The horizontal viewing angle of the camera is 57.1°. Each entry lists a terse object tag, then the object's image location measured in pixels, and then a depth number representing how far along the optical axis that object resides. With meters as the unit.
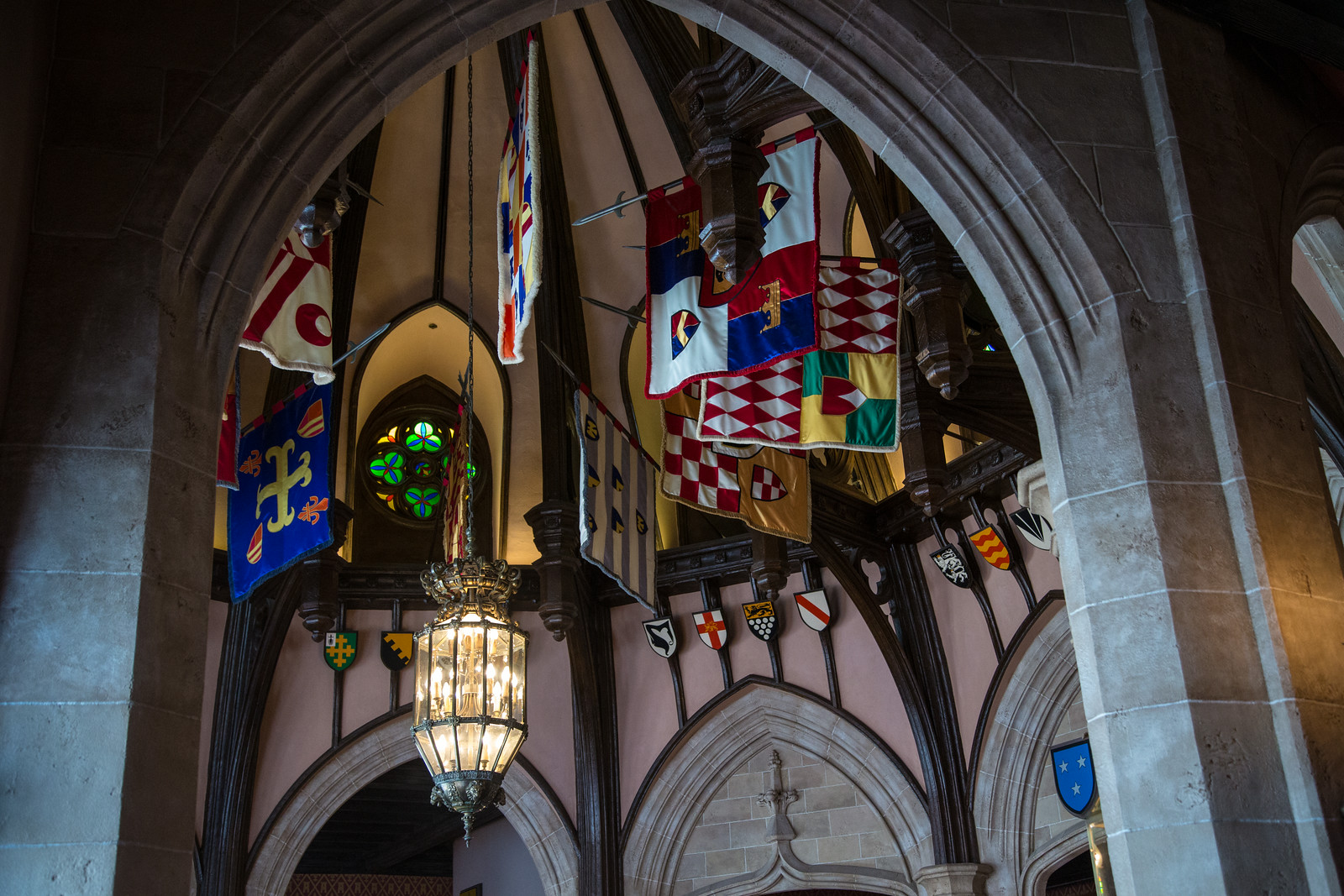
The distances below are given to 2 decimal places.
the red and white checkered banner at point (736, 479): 7.36
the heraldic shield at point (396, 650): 10.24
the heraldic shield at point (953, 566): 9.07
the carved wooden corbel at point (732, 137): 4.65
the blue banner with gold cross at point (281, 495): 7.46
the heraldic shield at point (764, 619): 10.08
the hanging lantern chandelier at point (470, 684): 6.54
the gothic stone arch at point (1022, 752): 8.67
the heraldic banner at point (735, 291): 5.73
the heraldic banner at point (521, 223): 5.48
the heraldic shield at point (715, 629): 10.23
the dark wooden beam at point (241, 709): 9.47
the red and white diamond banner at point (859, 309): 6.32
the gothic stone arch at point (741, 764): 9.55
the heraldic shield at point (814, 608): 9.95
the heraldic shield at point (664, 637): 10.38
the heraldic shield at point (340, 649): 10.11
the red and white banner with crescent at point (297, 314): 5.41
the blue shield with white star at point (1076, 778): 8.29
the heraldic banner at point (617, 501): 7.68
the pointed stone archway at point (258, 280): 2.92
